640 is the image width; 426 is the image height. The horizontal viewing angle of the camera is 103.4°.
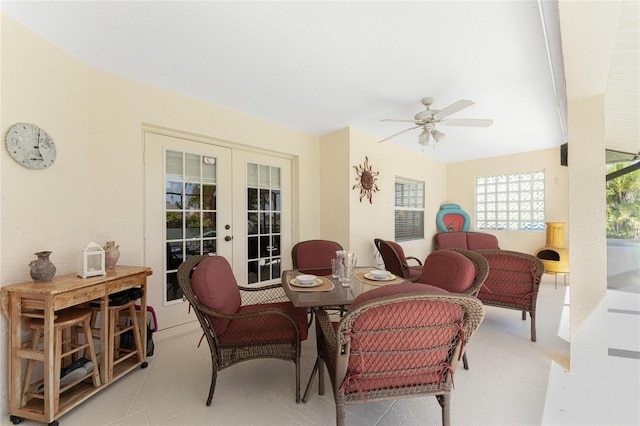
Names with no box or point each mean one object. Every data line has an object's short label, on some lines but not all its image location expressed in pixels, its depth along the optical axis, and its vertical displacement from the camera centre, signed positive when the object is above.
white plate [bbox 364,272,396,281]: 2.09 -0.53
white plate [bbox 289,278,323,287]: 1.95 -0.54
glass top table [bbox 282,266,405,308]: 1.57 -0.55
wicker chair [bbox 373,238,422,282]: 3.24 -0.63
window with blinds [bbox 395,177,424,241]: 4.98 +0.10
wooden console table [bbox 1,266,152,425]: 1.49 -0.68
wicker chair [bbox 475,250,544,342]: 2.60 -0.73
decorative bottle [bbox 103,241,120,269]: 2.08 -0.32
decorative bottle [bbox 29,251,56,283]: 1.64 -0.34
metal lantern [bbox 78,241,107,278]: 1.79 -0.37
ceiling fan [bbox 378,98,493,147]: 2.57 +1.01
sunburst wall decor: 3.95 +0.55
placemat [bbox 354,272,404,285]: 2.00 -0.55
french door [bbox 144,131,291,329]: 2.69 +0.04
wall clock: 1.69 +0.50
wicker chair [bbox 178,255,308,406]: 1.65 -0.77
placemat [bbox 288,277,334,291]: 1.86 -0.55
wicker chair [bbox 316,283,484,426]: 1.09 -0.59
